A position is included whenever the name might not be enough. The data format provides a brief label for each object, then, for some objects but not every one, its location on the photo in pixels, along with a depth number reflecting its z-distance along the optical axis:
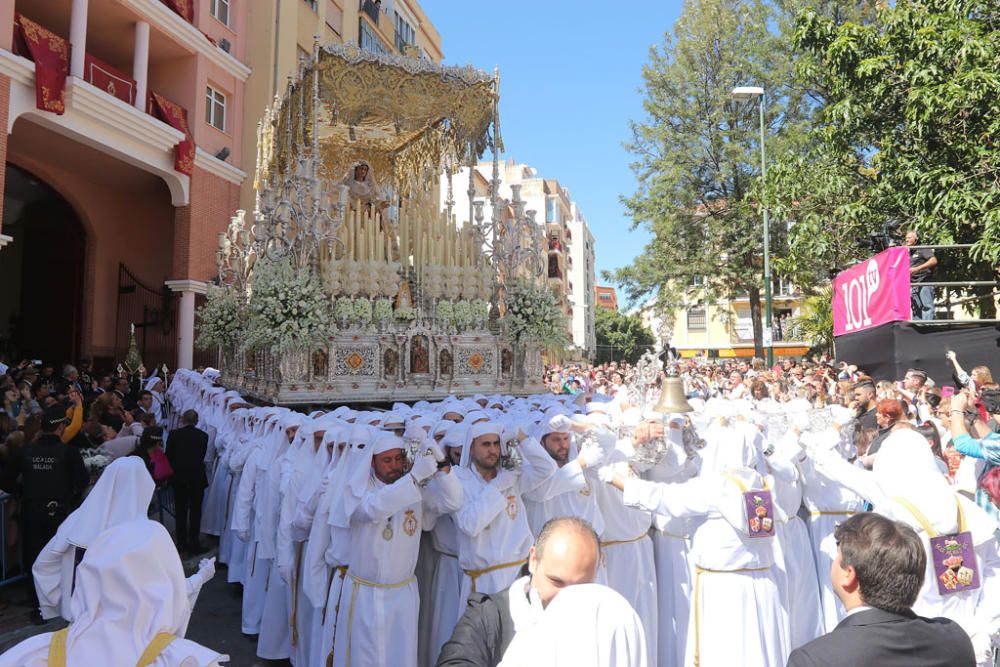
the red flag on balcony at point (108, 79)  15.62
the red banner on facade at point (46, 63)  13.84
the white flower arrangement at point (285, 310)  9.68
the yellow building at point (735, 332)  41.59
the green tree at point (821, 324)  21.12
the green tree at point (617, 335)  65.75
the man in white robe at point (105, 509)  3.17
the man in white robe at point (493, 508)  4.03
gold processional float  10.47
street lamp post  15.51
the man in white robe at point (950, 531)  3.35
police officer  6.20
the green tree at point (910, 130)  9.77
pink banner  7.54
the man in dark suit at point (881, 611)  2.09
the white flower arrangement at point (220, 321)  12.80
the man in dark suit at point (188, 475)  7.79
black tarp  7.68
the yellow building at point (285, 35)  20.89
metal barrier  6.48
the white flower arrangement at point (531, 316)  11.72
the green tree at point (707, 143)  21.03
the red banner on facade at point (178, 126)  17.58
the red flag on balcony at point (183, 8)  18.00
